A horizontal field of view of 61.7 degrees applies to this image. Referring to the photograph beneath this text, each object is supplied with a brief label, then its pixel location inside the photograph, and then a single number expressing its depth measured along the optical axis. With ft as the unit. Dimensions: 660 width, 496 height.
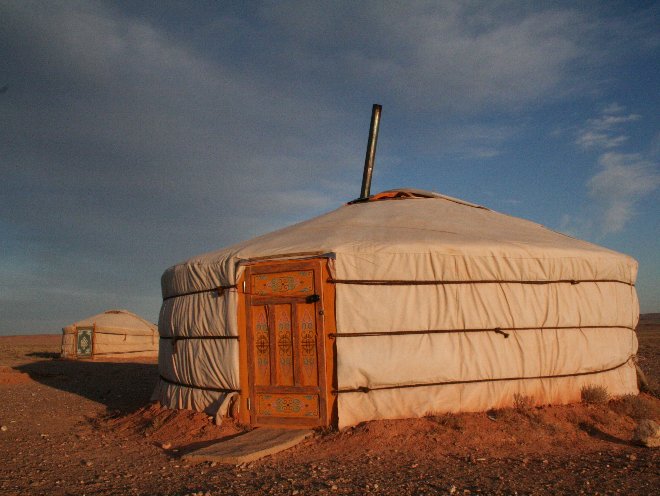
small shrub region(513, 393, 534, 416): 15.49
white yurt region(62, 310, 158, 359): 50.34
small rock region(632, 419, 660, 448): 13.07
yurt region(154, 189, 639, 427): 14.98
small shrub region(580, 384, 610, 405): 16.52
